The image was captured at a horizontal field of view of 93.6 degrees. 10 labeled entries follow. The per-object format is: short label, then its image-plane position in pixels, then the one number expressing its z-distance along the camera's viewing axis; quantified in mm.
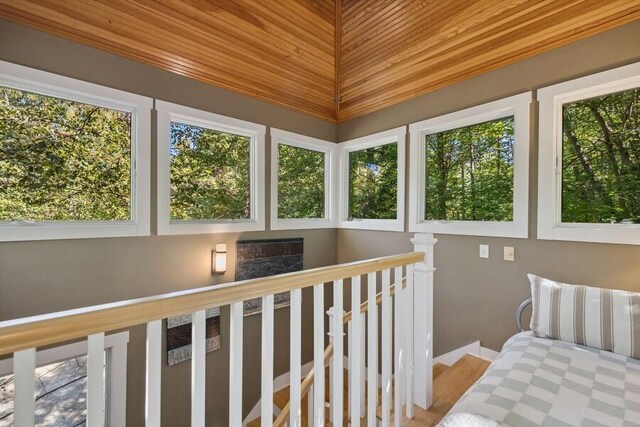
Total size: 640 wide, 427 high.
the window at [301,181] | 3455
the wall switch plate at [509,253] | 2457
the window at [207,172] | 2660
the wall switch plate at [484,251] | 2607
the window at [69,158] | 2037
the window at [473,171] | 2441
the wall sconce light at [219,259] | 2935
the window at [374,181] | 3299
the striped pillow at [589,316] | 1616
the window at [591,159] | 2020
